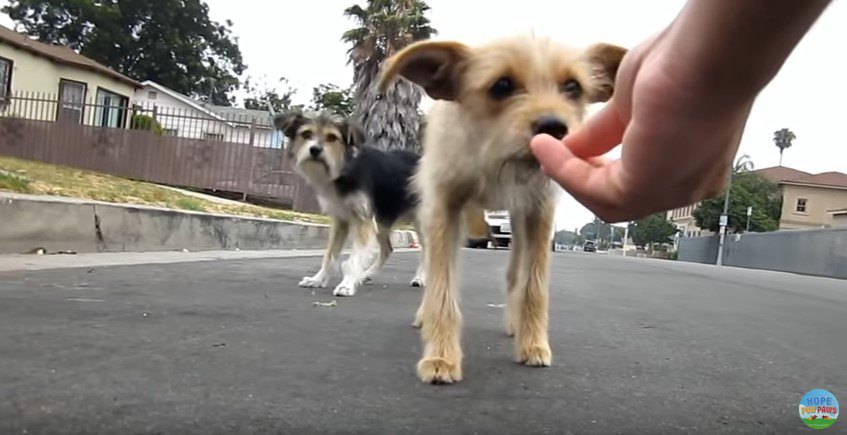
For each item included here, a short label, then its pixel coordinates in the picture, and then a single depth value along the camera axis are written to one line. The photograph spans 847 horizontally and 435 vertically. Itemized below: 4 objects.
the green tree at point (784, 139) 104.06
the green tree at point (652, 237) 34.68
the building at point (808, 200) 66.75
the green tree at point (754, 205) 49.25
